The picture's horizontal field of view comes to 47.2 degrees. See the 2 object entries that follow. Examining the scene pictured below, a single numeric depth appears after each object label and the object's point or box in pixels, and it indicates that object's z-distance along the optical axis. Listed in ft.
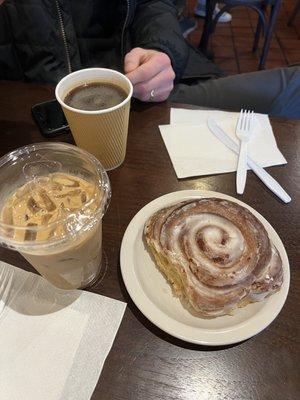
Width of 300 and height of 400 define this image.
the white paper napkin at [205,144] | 2.59
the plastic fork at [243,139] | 2.47
